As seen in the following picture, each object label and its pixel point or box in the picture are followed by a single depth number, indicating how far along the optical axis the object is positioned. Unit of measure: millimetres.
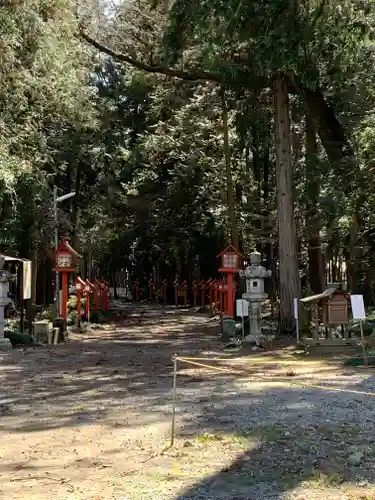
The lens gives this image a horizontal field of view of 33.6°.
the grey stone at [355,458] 5008
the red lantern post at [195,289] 33022
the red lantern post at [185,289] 35034
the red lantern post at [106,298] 29188
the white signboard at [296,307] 13383
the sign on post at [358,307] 10609
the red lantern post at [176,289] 35100
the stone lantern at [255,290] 13938
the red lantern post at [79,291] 19938
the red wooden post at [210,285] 28700
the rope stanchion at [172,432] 5618
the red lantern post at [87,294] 20453
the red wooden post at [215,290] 25209
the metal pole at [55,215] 21620
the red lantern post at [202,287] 31147
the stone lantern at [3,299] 14047
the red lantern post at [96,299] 24903
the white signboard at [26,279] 15489
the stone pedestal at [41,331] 15570
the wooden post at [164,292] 38662
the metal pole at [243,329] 14583
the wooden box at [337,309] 12344
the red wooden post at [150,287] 42181
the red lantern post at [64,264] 17391
